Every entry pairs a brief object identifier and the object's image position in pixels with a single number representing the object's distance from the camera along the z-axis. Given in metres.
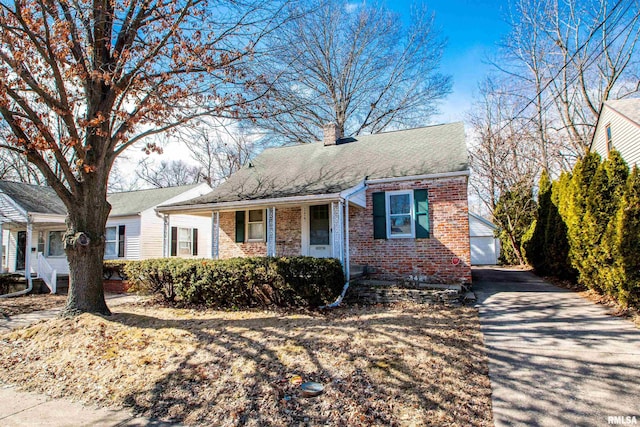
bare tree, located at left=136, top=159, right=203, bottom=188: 35.38
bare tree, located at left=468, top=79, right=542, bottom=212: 20.50
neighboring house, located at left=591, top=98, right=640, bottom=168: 13.31
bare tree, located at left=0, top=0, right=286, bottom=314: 6.79
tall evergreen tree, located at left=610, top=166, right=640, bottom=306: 6.52
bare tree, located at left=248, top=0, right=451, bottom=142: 20.94
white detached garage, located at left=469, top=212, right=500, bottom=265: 24.29
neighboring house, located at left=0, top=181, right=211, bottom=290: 15.61
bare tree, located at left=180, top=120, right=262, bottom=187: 30.54
